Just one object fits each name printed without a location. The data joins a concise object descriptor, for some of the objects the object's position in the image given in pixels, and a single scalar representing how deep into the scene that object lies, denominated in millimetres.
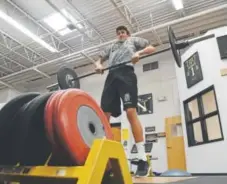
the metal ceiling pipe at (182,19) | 5559
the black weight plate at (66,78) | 2514
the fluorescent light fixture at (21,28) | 5112
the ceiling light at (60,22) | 6145
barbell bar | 2420
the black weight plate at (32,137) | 1016
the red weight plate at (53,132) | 930
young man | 2068
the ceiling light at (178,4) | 5454
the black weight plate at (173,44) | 2404
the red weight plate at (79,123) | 886
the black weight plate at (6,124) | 1094
